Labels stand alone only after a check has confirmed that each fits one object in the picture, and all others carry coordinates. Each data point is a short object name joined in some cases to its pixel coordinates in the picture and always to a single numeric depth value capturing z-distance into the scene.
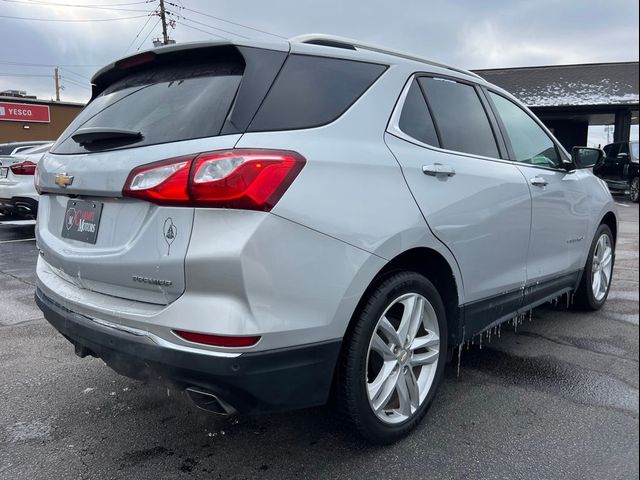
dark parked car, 14.37
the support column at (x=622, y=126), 18.27
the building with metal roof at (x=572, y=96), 19.29
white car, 7.79
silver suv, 1.86
